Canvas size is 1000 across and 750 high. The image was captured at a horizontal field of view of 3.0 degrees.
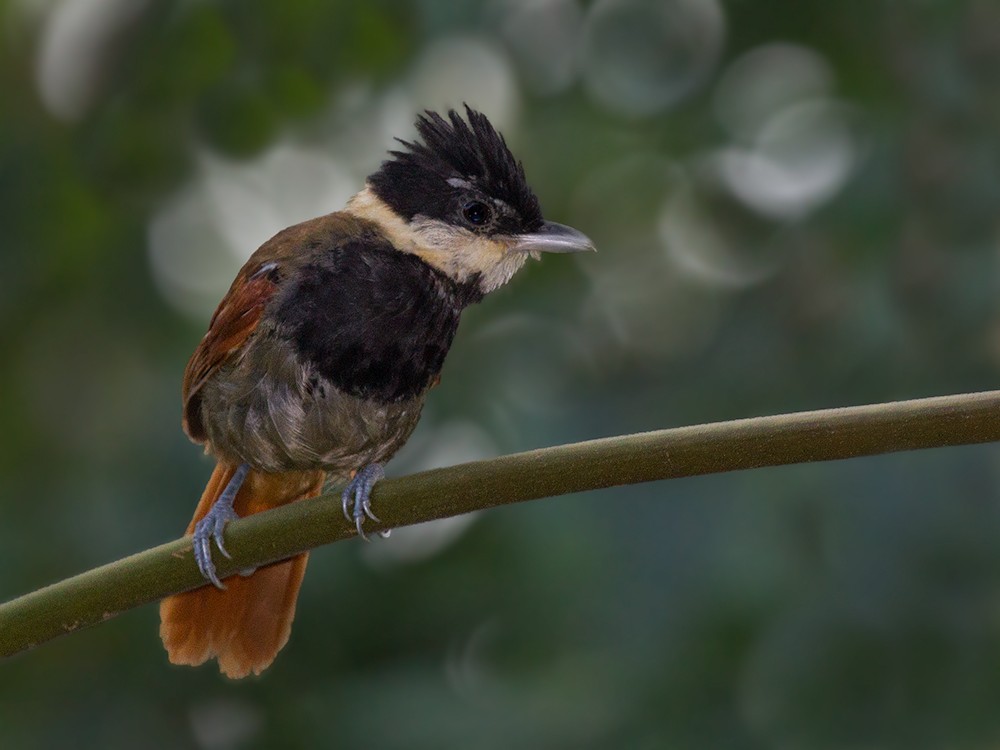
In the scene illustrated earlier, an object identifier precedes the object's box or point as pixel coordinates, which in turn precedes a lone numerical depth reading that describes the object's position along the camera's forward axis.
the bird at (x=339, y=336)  3.88
